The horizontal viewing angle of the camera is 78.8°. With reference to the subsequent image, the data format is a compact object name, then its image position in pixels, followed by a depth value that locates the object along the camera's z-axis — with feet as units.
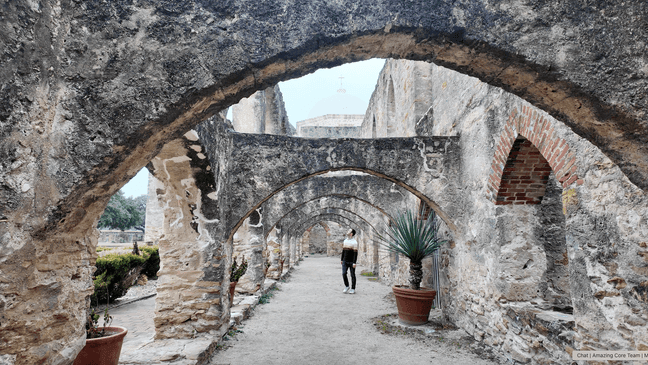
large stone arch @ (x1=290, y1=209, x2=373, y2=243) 51.01
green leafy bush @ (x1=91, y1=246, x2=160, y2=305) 22.08
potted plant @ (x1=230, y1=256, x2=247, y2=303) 20.84
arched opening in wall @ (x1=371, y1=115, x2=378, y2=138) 41.60
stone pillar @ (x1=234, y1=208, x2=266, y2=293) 28.07
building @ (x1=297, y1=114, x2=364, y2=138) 66.13
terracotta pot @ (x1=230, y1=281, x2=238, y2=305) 20.59
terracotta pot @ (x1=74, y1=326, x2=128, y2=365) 9.72
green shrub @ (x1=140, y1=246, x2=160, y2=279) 34.81
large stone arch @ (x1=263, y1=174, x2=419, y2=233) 28.02
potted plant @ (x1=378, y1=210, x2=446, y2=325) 19.60
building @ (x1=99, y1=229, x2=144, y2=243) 69.77
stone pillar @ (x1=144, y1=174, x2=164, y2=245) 55.67
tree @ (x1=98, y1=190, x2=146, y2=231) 77.53
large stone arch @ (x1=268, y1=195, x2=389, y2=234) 37.27
